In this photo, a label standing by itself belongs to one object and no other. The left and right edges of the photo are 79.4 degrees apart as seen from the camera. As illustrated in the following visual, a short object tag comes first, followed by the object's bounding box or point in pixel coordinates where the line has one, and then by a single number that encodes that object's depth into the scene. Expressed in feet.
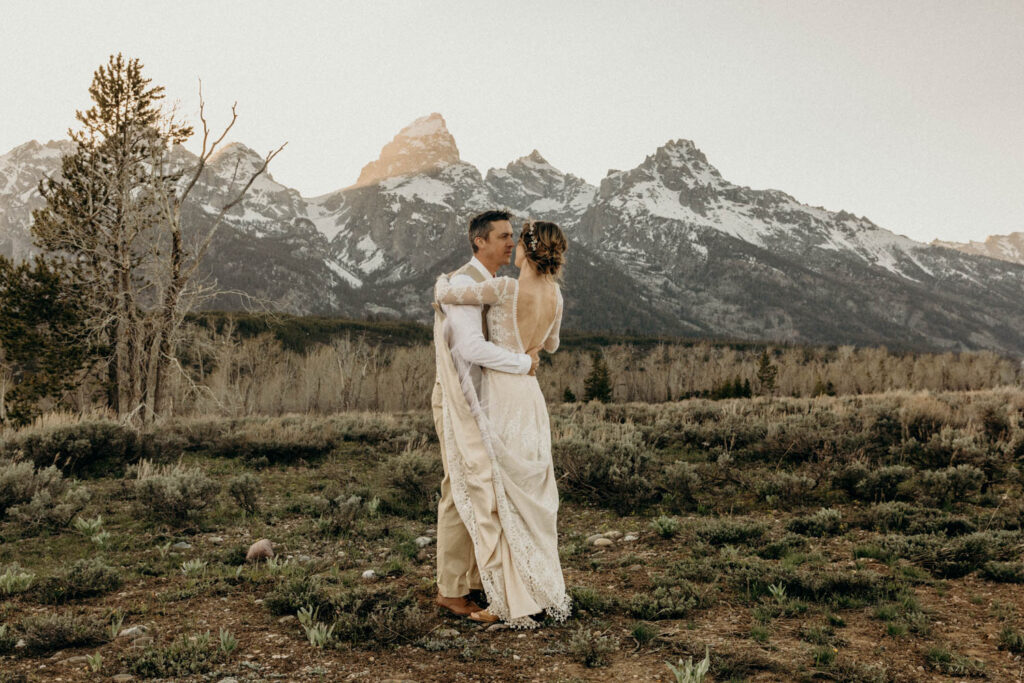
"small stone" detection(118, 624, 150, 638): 12.00
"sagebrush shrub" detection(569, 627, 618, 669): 10.72
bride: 12.31
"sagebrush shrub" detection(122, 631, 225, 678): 10.30
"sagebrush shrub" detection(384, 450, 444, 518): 23.54
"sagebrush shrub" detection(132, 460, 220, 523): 21.12
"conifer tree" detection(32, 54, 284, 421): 41.81
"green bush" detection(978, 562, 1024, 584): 14.21
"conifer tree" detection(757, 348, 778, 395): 151.12
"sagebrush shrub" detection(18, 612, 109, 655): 11.10
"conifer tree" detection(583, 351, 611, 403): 139.74
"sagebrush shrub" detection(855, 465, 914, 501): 21.90
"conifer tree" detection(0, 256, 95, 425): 55.98
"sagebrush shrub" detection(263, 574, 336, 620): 13.25
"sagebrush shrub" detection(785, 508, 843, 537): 19.07
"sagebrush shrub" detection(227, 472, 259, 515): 22.97
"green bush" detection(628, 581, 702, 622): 13.20
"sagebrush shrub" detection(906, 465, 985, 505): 20.93
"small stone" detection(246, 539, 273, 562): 17.42
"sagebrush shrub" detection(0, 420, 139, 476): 28.55
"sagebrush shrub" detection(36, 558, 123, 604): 14.18
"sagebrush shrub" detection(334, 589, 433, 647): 11.87
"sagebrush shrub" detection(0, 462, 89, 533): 20.30
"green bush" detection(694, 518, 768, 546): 18.67
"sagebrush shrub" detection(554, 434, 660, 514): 24.08
